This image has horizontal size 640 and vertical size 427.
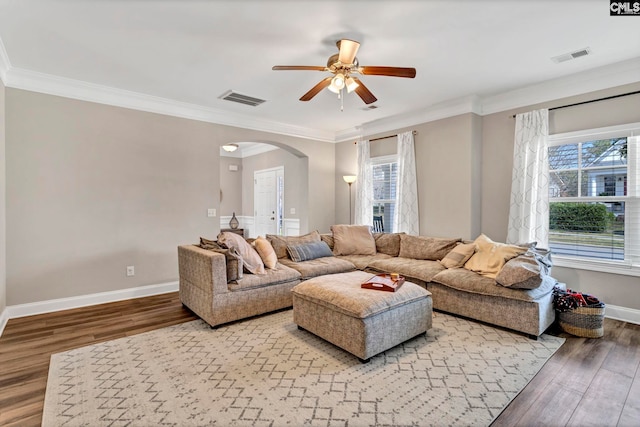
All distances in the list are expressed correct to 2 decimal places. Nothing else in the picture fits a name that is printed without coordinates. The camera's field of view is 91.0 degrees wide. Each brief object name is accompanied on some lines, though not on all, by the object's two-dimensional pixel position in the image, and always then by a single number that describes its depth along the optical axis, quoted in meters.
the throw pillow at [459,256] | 3.93
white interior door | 7.73
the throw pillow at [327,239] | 5.22
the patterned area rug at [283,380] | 1.89
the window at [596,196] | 3.41
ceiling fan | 2.67
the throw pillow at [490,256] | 3.46
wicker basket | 2.98
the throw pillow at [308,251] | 4.49
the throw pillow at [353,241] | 5.08
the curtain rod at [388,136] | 5.20
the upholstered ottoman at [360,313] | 2.52
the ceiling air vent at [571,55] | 3.11
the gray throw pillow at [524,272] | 3.01
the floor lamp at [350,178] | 6.08
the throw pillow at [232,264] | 3.39
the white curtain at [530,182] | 3.95
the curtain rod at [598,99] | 3.40
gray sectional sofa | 3.08
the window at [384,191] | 5.73
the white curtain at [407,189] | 5.18
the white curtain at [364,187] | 5.99
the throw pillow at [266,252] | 3.93
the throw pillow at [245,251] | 3.61
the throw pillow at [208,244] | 3.59
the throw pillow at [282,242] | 4.62
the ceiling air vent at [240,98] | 4.29
